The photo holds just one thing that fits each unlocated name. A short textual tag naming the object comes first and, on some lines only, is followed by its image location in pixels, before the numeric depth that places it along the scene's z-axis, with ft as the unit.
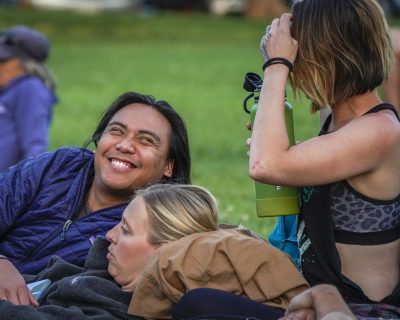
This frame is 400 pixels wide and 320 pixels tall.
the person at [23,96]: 49.42
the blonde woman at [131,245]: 23.00
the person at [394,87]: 52.43
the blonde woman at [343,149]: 22.62
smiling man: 27.30
